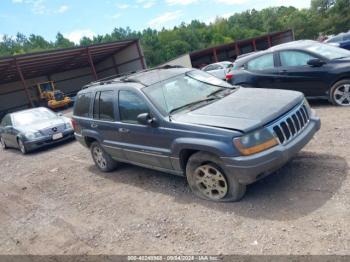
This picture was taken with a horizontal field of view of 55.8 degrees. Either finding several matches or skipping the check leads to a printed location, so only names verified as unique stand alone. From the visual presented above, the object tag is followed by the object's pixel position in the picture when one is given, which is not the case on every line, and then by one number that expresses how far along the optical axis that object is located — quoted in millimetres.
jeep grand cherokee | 3912
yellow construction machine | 28364
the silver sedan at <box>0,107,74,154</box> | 10375
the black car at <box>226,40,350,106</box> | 7391
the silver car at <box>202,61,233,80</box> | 21267
